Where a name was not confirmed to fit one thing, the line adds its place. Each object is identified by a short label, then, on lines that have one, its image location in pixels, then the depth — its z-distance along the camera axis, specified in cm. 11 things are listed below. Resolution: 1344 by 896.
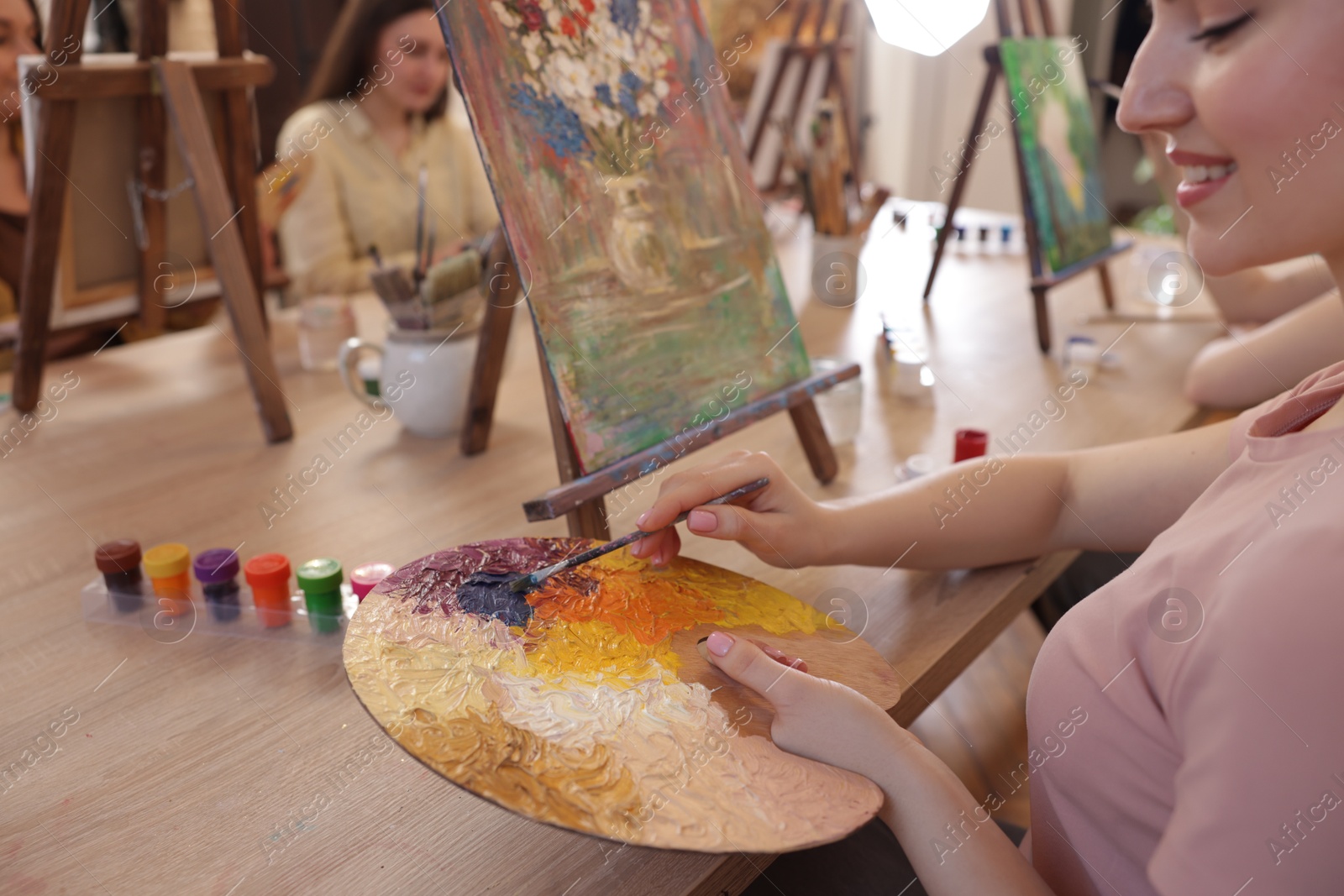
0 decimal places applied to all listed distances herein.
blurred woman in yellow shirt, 224
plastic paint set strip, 93
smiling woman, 52
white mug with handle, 135
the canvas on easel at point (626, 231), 92
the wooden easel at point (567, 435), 91
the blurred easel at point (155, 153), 134
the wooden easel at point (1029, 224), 170
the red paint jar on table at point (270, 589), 93
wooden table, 67
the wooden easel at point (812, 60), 234
